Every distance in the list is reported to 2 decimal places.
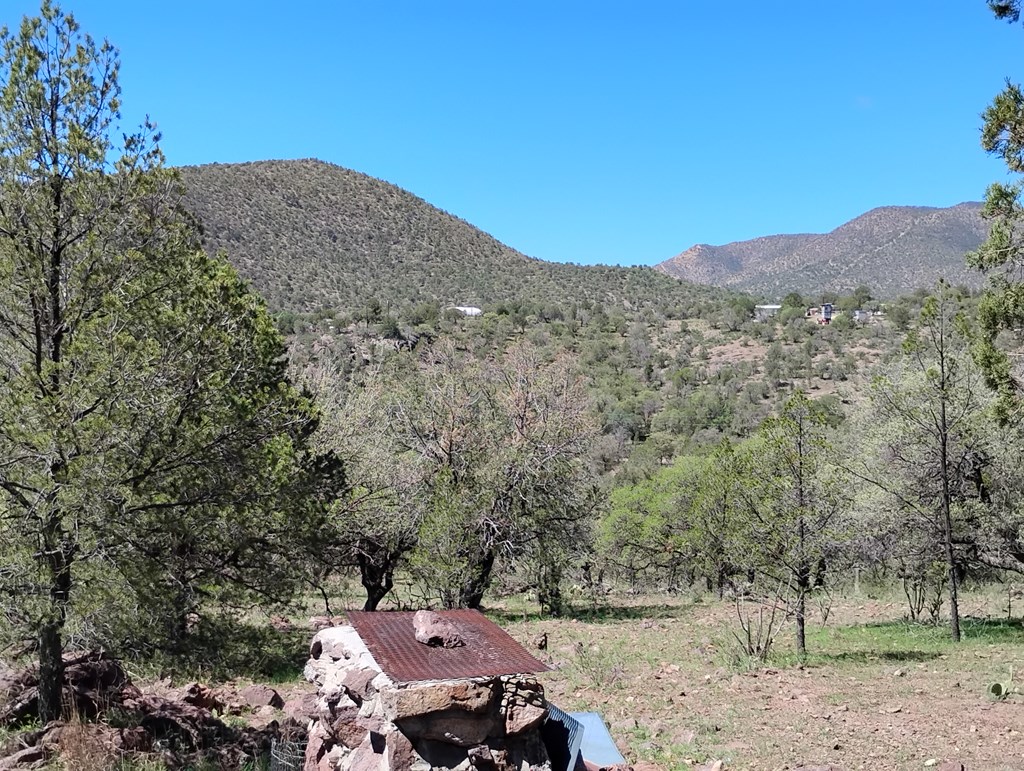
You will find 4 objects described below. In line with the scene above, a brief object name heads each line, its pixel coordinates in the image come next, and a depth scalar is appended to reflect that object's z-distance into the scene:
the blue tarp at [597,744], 8.08
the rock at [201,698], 9.96
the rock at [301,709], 9.38
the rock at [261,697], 10.80
